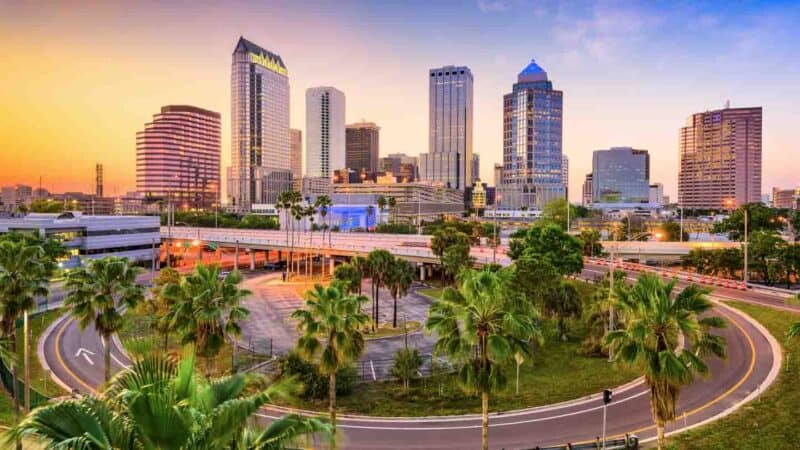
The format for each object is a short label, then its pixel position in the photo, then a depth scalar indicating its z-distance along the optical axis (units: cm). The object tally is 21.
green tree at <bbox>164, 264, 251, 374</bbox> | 2925
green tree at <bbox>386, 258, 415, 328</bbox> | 5694
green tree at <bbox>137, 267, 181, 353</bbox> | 3741
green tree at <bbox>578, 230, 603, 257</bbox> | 9519
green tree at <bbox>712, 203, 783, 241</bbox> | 11925
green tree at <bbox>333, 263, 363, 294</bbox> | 5550
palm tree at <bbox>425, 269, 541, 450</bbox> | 1970
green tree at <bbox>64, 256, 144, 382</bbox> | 3039
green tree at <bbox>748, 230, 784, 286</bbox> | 7425
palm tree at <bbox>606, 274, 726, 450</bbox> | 1805
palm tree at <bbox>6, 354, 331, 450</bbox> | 710
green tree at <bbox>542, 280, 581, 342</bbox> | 4753
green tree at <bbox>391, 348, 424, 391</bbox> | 3672
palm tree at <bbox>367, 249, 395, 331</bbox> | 5662
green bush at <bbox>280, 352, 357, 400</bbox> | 3466
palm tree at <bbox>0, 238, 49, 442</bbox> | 2934
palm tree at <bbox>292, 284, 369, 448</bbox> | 2530
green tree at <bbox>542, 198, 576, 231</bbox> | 16552
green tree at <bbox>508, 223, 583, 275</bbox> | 6116
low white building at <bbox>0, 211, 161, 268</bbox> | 9212
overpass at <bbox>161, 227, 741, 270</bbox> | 9000
